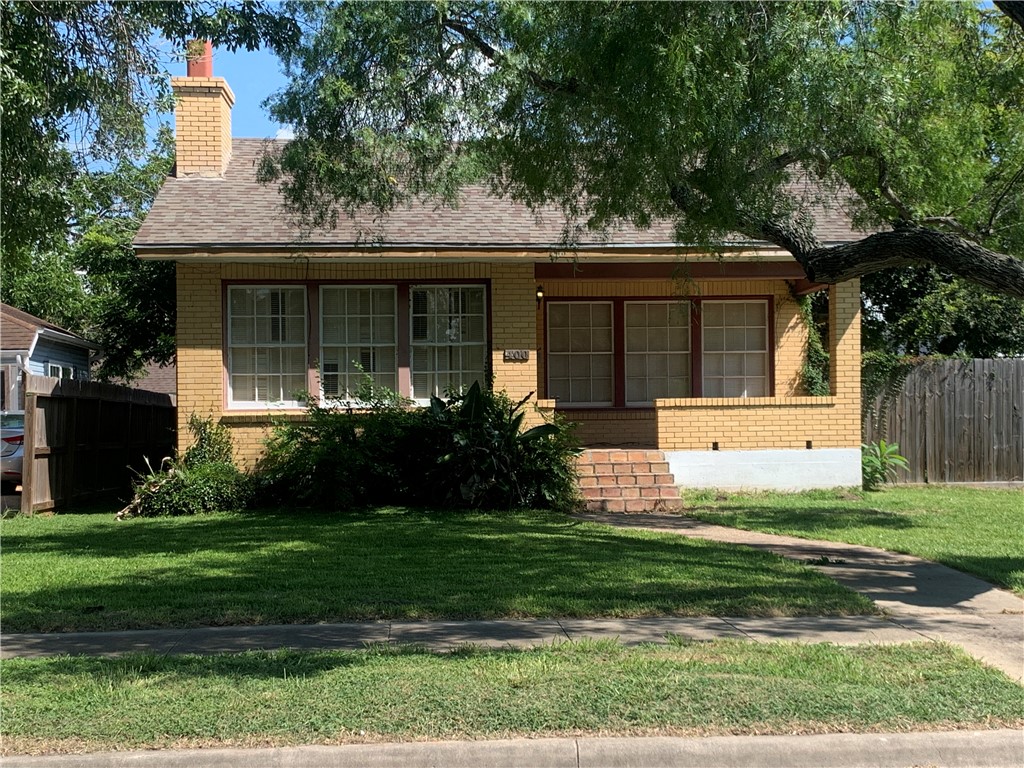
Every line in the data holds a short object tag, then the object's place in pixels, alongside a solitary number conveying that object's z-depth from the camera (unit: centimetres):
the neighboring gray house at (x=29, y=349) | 2461
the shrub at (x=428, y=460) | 1352
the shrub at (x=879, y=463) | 1617
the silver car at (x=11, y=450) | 1592
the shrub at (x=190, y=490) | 1380
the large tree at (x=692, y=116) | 830
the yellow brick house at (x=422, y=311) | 1516
